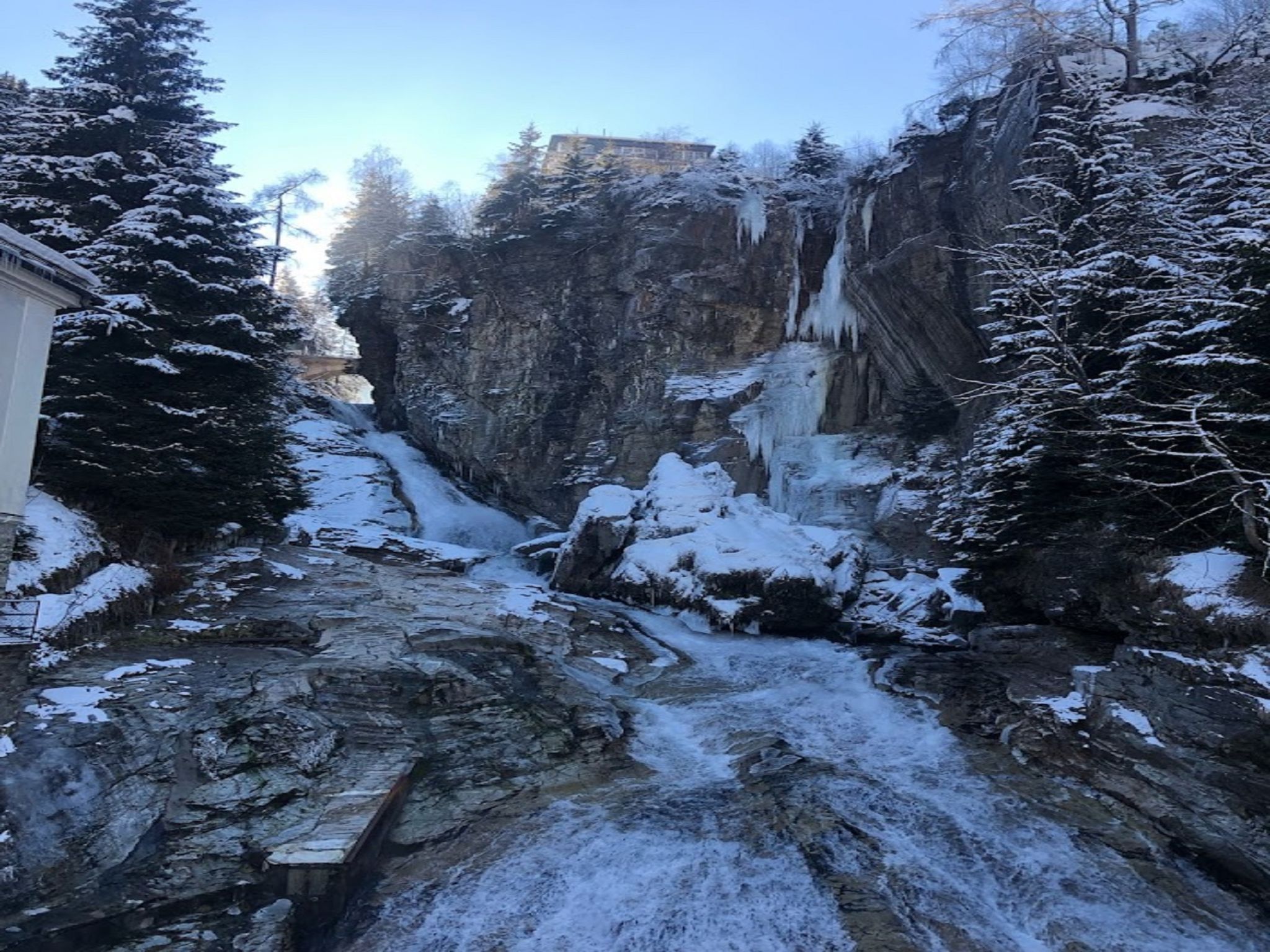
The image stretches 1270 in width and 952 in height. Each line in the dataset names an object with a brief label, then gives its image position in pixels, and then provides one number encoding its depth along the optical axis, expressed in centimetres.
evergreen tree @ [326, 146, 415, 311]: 3241
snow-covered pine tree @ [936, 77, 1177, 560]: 1198
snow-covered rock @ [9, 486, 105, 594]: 996
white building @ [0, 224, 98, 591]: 933
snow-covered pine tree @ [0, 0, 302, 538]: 1293
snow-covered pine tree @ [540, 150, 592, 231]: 2903
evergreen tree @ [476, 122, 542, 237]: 2995
